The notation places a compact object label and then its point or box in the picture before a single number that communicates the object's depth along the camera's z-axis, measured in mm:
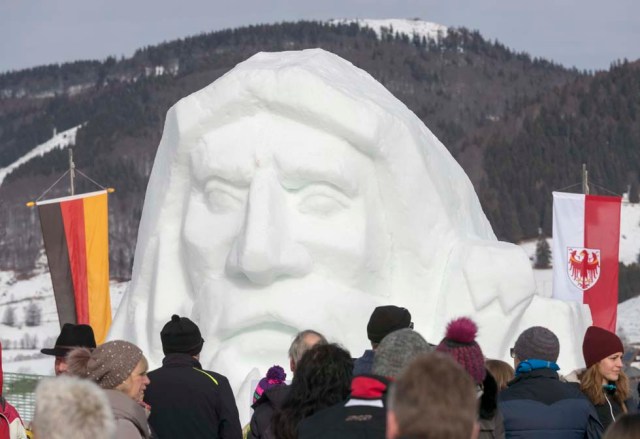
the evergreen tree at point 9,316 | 144754
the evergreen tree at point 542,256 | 141986
